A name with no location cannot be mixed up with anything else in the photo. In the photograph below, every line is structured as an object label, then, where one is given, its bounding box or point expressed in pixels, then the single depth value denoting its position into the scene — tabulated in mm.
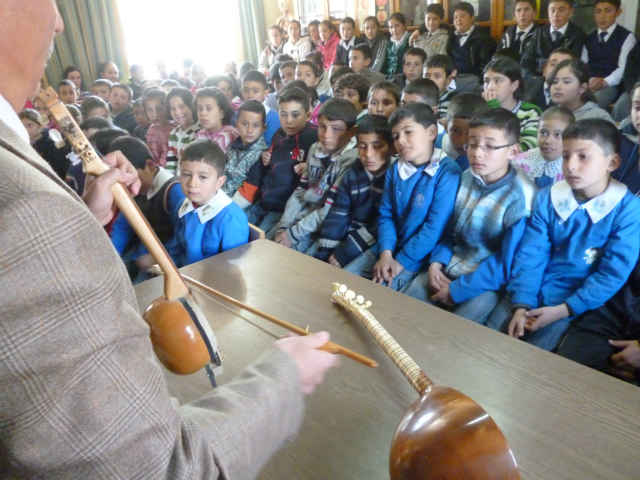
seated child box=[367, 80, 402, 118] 3061
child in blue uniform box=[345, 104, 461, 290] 2123
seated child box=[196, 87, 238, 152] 3461
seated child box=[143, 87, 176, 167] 3957
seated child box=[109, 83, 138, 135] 4761
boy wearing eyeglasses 1859
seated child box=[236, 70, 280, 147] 4383
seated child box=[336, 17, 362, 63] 6668
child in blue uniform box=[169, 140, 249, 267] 1933
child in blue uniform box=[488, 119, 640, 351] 1603
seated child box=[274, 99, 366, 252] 2580
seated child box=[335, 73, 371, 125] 3605
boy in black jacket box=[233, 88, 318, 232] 3039
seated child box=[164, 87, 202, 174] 3668
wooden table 765
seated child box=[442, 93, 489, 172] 2449
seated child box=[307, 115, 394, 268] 2334
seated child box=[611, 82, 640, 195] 1896
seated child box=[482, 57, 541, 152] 2969
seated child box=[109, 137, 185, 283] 2311
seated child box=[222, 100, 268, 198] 3188
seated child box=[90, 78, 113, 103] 5523
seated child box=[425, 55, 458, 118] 3754
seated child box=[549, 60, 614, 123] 2861
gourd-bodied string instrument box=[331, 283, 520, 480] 631
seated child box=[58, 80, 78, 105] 5426
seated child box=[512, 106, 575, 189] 2158
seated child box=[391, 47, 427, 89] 4398
